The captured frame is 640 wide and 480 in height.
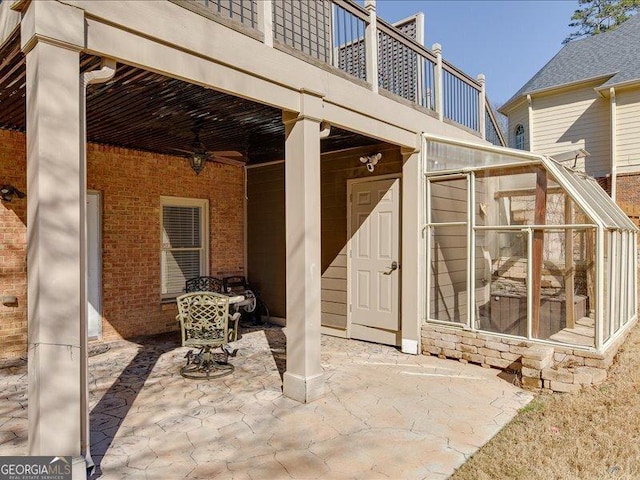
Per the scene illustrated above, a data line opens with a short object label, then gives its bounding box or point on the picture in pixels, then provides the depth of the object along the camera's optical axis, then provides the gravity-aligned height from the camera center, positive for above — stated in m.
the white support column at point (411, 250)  6.07 -0.25
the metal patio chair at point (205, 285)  7.32 -0.89
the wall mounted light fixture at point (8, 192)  5.55 +0.57
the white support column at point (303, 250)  4.26 -0.17
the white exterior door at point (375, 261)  6.52 -0.44
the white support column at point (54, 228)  2.58 +0.05
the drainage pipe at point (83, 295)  2.79 -0.39
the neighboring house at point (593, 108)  11.07 +3.64
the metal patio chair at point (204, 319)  4.74 -0.94
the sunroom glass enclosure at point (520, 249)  5.05 -0.22
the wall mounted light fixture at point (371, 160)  6.57 +1.13
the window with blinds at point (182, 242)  7.42 -0.14
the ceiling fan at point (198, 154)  5.93 +1.14
